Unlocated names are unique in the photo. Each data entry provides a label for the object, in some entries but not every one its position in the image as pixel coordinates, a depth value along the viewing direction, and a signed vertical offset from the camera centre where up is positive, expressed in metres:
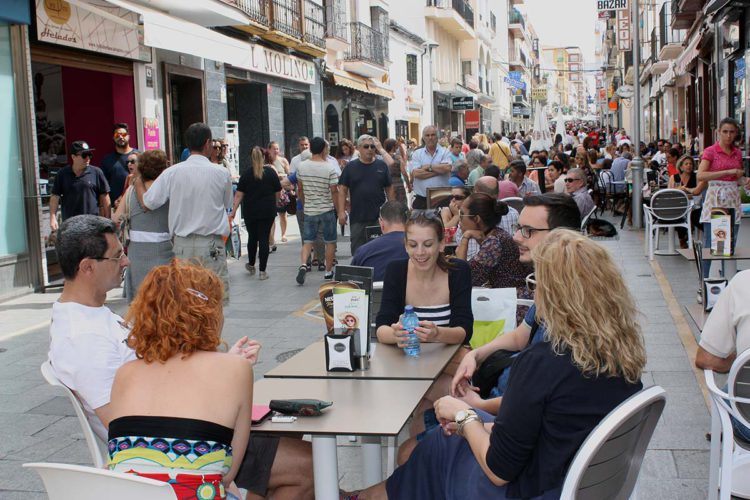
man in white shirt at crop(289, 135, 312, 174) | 14.88 +0.61
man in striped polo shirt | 11.34 -0.19
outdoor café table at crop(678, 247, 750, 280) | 6.62 -0.70
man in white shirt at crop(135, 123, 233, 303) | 7.17 -0.08
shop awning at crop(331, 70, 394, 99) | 24.14 +2.95
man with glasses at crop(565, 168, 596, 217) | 10.17 -0.16
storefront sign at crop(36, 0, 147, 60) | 11.13 +2.29
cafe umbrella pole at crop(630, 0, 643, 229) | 14.73 +0.57
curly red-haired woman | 2.75 -0.67
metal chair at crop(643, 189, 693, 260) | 11.48 -0.51
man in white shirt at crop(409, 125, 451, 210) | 12.09 +0.14
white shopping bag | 4.89 -0.78
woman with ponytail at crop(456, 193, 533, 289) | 5.48 -0.56
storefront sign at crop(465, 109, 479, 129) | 37.16 +2.55
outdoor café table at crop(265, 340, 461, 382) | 3.73 -0.83
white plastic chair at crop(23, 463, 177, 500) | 2.35 -0.80
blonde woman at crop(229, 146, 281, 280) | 11.41 -0.18
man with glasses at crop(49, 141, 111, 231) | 9.97 +0.07
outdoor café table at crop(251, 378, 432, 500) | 3.02 -0.85
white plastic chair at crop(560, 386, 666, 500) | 2.51 -0.84
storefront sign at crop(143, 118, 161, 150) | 14.10 +0.93
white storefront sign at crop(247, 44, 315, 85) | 18.44 +2.74
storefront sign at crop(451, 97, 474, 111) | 45.09 +3.81
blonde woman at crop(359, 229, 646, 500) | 2.73 -0.64
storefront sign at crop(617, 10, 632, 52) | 37.89 +6.16
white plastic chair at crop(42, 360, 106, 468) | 3.25 -0.85
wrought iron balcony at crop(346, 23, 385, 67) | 25.64 +4.19
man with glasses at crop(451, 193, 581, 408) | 4.14 -0.31
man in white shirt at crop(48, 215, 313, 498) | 3.33 -0.61
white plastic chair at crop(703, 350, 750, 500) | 3.34 -1.00
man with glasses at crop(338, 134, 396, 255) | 10.88 -0.08
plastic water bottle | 4.09 -0.73
